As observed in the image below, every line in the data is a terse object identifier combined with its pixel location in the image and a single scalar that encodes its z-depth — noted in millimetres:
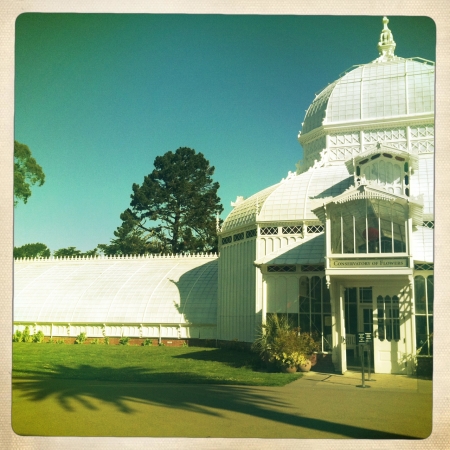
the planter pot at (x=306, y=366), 12459
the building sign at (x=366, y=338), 11562
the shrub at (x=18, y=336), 20906
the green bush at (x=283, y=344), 12414
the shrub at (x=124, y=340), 20188
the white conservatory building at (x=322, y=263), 11344
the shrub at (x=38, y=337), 20922
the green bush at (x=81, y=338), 20641
